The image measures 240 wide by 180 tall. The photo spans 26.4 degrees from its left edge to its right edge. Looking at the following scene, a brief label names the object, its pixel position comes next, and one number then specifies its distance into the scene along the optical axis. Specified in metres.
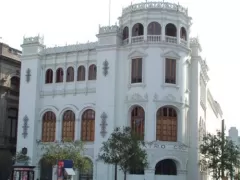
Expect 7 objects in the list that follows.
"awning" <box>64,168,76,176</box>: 36.19
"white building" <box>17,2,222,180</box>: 48.34
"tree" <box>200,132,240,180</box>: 48.31
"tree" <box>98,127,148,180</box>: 41.69
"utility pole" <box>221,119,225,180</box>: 48.22
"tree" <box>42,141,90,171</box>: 45.31
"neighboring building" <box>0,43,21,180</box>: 57.62
